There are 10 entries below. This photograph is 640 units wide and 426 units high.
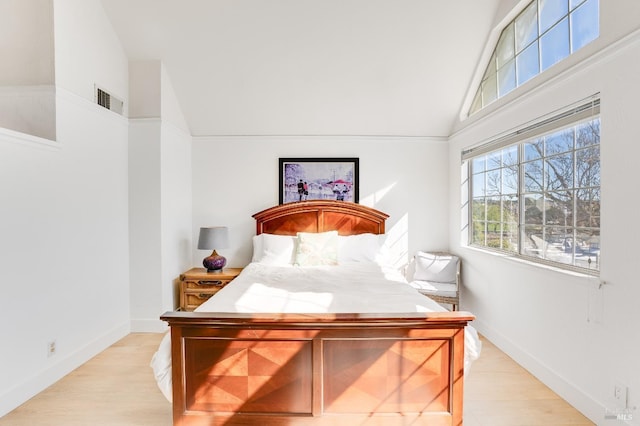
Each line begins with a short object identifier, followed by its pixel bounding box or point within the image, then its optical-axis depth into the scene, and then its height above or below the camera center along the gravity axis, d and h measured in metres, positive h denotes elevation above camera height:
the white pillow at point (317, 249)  3.78 -0.40
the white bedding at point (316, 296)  2.11 -0.61
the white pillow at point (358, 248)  4.00 -0.42
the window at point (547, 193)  2.37 +0.14
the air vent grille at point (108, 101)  3.30 +1.09
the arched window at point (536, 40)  2.41 +1.36
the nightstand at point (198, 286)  3.96 -0.82
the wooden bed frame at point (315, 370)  1.99 -0.90
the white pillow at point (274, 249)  3.92 -0.42
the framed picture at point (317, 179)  4.50 +0.42
